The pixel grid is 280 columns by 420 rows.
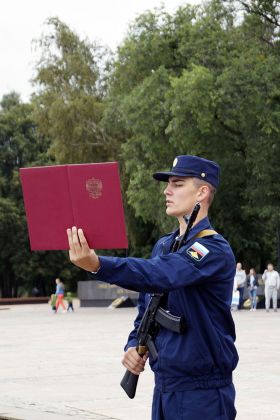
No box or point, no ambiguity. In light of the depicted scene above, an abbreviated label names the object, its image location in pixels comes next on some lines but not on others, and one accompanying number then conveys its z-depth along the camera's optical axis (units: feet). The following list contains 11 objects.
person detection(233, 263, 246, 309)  121.08
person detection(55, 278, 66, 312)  130.52
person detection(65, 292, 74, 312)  131.75
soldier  14.87
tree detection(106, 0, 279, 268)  129.80
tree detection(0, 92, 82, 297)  221.46
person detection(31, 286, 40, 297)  235.40
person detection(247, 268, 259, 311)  122.31
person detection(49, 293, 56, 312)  134.51
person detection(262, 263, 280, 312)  117.91
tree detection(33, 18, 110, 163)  154.92
